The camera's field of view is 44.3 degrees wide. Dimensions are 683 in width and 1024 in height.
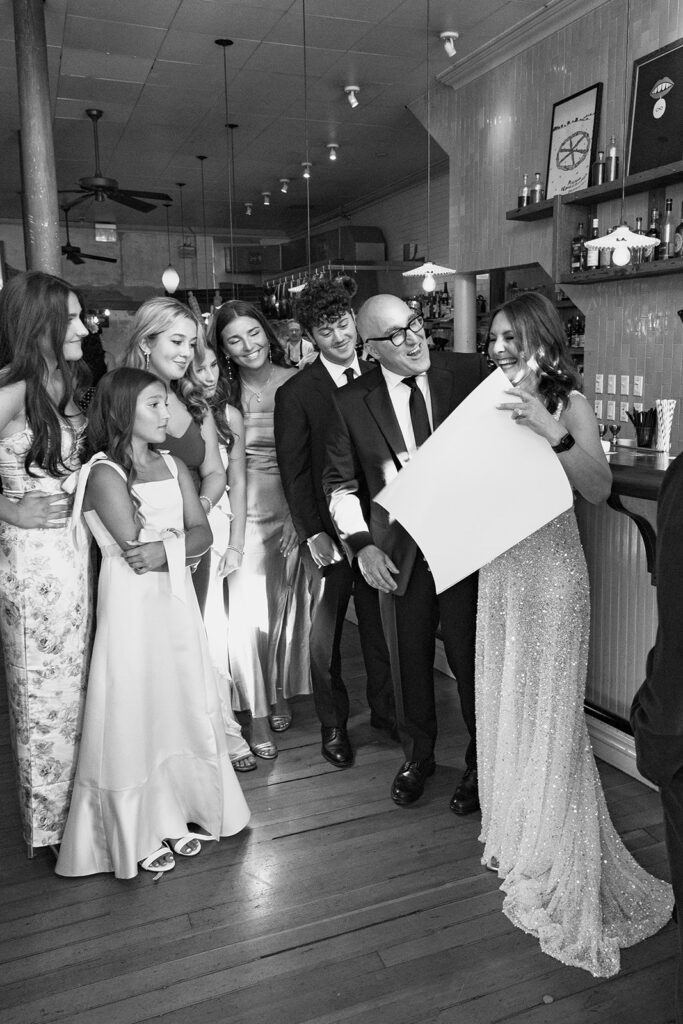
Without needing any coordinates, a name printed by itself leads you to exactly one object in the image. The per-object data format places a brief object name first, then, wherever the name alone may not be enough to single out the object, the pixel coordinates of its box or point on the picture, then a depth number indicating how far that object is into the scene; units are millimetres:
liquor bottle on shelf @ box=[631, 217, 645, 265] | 5457
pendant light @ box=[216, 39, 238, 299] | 6621
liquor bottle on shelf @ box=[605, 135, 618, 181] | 5645
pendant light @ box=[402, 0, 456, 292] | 7219
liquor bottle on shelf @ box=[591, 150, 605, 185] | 5758
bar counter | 2926
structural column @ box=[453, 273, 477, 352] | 8453
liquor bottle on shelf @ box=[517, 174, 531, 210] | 6500
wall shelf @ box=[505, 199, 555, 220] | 6207
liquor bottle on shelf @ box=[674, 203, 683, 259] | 5188
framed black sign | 5215
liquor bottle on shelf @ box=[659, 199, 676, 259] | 5309
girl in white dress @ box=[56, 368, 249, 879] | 2549
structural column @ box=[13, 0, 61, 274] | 5066
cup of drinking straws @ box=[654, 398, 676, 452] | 4125
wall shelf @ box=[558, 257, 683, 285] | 5172
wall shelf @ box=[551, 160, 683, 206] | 5094
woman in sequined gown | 2268
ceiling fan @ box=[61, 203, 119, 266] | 11531
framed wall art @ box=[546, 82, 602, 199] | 5945
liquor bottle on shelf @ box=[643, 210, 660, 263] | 5355
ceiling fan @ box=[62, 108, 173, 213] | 8180
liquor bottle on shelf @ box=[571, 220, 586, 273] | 6027
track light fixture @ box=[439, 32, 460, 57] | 6512
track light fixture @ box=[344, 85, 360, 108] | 7631
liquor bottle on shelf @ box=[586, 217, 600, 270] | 5812
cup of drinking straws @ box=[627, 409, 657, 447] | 4191
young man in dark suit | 3271
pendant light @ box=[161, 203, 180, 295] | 9602
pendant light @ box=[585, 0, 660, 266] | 4801
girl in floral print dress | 2518
